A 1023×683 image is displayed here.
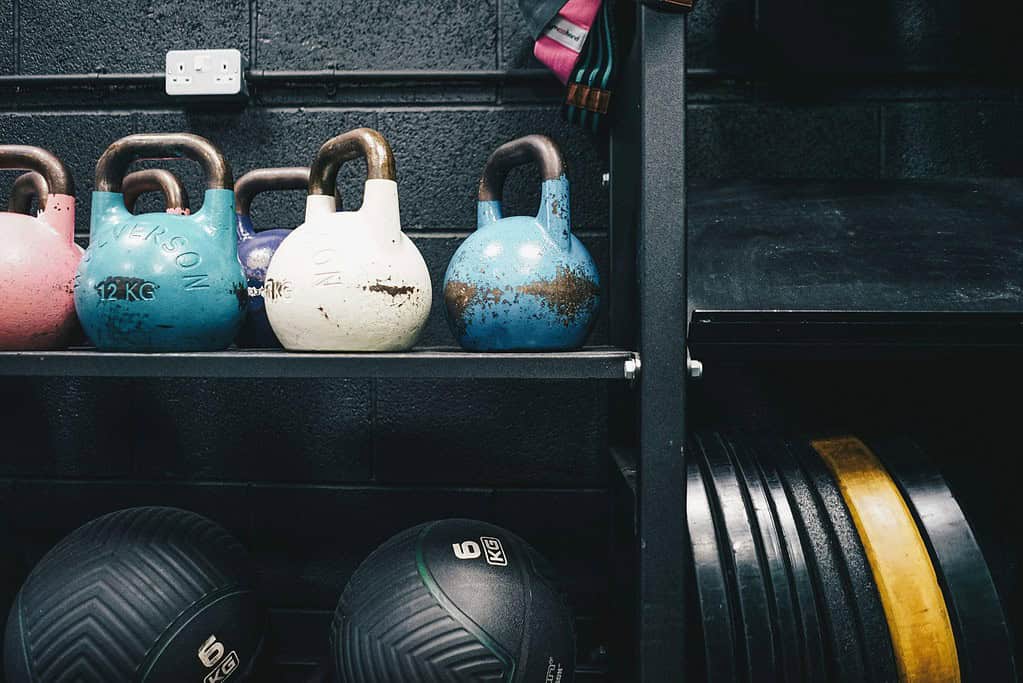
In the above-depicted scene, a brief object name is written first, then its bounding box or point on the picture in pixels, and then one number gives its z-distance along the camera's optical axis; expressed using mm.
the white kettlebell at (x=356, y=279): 909
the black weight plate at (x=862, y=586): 875
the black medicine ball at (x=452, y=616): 883
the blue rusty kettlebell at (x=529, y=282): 928
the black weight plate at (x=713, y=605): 867
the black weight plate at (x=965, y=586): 874
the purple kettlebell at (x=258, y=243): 1089
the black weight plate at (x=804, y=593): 879
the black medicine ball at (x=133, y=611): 915
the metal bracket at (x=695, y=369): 868
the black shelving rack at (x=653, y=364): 845
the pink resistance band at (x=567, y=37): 1186
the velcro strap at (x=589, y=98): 1233
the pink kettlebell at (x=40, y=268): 955
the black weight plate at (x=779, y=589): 878
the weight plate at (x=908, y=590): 877
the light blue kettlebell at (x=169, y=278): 900
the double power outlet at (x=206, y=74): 1374
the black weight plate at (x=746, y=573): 872
